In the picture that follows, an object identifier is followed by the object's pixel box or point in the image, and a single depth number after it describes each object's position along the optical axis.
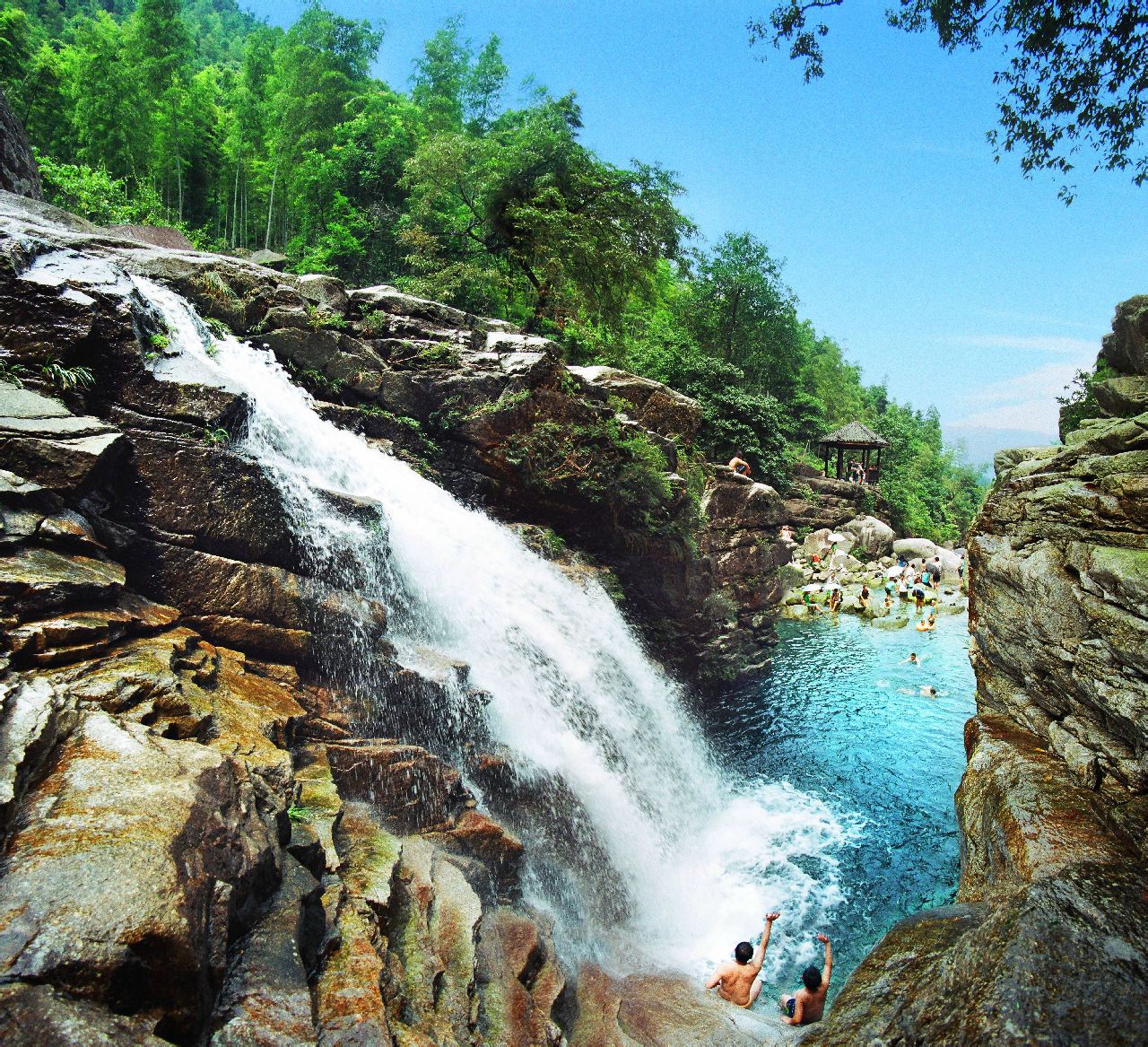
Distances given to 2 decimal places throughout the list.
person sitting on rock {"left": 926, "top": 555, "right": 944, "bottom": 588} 32.28
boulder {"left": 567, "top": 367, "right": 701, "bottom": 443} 19.89
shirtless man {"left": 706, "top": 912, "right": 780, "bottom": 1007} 8.09
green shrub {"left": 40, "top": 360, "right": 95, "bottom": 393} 8.09
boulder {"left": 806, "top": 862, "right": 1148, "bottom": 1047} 3.80
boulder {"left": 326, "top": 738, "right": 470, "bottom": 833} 7.95
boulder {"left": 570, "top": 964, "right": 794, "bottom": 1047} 7.11
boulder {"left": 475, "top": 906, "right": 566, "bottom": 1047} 6.18
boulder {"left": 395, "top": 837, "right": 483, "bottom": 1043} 5.32
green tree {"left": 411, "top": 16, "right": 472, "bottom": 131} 34.16
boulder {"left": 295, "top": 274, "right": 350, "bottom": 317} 15.87
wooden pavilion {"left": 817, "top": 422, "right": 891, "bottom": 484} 40.69
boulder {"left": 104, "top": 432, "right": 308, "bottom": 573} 8.22
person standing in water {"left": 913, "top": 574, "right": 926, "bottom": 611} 28.97
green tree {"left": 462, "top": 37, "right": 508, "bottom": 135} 33.59
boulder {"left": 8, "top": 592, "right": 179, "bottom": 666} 5.69
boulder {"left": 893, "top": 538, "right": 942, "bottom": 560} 38.00
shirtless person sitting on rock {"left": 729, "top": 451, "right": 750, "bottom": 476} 26.75
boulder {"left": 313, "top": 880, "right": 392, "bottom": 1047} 4.35
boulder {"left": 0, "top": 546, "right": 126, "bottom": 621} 5.93
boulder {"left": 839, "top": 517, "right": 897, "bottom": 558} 37.78
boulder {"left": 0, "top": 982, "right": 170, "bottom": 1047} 2.93
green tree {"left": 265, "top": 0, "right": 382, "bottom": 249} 29.38
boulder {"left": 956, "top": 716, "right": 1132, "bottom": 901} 6.54
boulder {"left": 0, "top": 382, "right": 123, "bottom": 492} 6.98
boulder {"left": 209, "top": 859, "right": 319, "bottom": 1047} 3.90
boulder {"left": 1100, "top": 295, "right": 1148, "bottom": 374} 11.59
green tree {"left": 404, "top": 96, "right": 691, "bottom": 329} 20.75
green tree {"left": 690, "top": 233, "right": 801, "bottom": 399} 41.25
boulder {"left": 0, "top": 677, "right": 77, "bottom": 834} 4.09
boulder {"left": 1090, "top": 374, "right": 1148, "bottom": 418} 11.11
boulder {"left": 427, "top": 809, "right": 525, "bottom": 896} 8.24
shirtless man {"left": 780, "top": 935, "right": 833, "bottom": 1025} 7.50
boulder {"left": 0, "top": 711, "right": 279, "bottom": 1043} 3.43
